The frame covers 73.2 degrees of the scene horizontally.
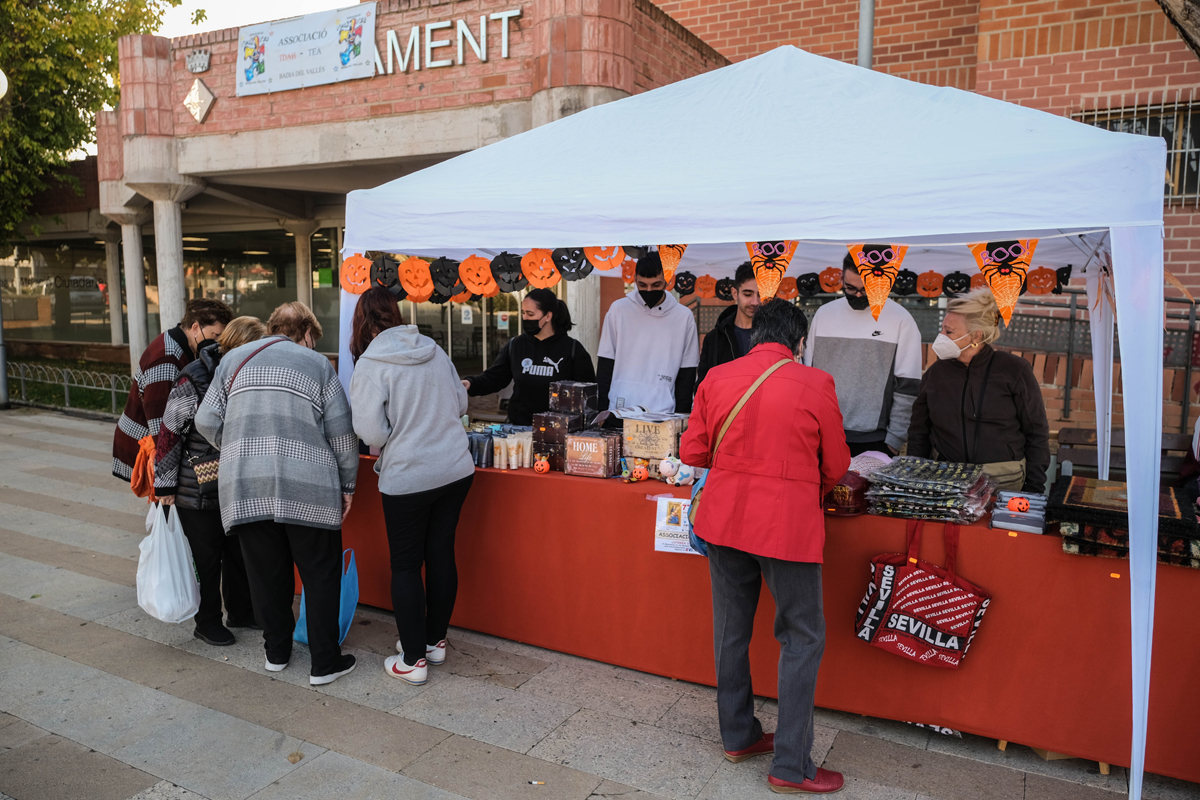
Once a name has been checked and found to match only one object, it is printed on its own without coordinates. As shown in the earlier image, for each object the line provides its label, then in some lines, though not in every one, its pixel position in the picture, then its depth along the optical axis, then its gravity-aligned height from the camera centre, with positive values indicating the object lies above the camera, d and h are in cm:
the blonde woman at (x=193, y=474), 400 -80
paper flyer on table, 366 -95
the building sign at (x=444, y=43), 859 +299
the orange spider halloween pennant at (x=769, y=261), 362 +25
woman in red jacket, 281 -66
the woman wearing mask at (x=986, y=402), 374 -39
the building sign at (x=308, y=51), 934 +316
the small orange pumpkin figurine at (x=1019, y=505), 319 -73
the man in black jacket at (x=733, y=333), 482 -9
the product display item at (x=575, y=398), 432 -44
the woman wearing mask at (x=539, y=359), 482 -25
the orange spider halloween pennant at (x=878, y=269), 369 +22
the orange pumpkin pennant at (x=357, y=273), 438 +23
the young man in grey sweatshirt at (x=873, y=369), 438 -28
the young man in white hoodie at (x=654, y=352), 506 -22
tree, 1318 +411
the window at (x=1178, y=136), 693 +157
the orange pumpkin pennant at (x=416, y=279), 450 +21
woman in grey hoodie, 357 -59
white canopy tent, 266 +52
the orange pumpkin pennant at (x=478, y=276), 436 +22
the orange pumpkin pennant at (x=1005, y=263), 348 +24
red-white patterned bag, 312 -113
